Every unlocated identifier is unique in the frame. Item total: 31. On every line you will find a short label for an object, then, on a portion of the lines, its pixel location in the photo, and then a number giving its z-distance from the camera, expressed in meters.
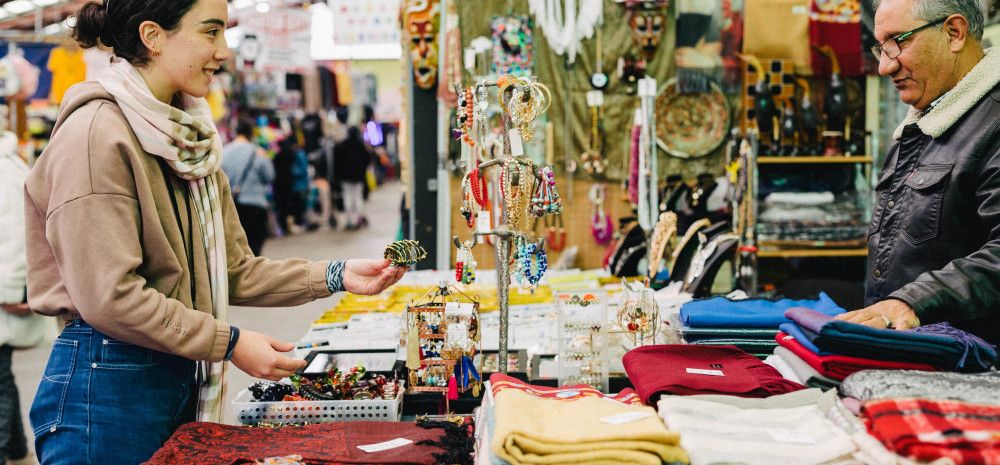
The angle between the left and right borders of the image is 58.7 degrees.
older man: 1.94
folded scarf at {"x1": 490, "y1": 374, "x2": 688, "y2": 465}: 1.36
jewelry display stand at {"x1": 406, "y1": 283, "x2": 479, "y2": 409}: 2.25
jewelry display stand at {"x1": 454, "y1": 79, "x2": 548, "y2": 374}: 2.20
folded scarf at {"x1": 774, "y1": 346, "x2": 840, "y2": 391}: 1.59
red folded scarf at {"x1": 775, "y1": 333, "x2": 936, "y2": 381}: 1.53
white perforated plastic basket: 2.03
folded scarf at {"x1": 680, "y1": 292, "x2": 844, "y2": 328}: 2.19
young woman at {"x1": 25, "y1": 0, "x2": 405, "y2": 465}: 1.67
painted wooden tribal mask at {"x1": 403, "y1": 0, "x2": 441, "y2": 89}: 5.45
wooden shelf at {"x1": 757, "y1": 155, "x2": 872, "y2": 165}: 5.48
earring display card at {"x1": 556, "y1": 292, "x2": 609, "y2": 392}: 2.27
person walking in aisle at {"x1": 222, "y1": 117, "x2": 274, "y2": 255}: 8.82
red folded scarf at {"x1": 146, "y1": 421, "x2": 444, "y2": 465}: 1.56
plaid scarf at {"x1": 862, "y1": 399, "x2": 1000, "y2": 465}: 1.22
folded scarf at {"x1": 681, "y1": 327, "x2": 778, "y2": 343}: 2.17
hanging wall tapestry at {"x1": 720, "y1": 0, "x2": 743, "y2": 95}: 5.71
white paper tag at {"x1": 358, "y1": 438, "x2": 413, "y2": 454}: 1.61
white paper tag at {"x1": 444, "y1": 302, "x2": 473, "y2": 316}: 2.27
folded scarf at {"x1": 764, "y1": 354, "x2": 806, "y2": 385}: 1.74
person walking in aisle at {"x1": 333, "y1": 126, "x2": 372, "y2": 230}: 13.77
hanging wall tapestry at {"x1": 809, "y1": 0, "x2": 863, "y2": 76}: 5.54
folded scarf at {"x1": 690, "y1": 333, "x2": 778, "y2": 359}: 2.17
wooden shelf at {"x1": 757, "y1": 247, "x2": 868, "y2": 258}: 5.43
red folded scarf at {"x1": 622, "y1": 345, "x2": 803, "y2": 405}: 1.62
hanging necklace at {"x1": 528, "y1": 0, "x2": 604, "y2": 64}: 5.59
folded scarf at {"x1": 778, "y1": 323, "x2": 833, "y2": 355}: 1.59
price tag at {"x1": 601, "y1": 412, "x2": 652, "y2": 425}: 1.46
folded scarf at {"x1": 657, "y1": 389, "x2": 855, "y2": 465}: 1.36
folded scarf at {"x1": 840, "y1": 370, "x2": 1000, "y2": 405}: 1.34
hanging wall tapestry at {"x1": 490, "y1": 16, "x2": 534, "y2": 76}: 5.49
